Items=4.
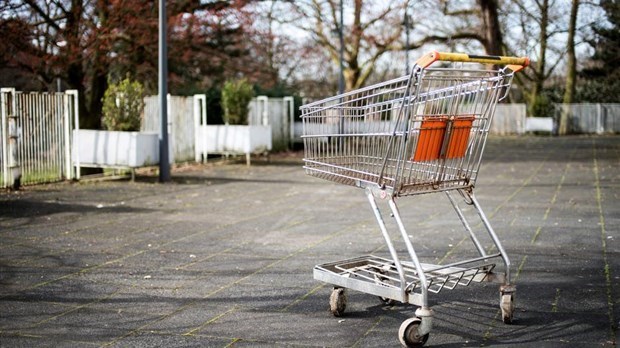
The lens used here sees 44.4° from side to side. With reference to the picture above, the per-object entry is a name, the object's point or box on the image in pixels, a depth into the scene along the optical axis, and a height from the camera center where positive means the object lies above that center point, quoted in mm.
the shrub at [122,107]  15008 +614
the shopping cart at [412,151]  4707 -103
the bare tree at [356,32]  30250 +4305
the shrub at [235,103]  19562 +882
